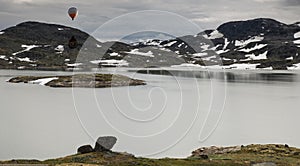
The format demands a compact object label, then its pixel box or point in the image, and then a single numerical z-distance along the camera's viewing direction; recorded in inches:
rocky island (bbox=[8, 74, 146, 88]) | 4498.0
